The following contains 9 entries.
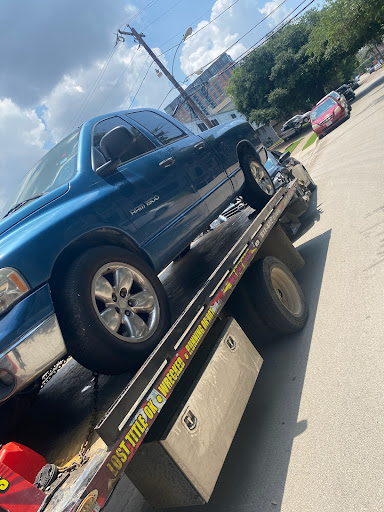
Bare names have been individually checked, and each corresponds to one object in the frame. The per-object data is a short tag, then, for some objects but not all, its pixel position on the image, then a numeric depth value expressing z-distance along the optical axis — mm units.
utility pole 23016
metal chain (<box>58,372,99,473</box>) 2010
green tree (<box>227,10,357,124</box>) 36500
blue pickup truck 2275
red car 19594
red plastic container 1945
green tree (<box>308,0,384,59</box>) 21703
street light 19494
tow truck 1876
